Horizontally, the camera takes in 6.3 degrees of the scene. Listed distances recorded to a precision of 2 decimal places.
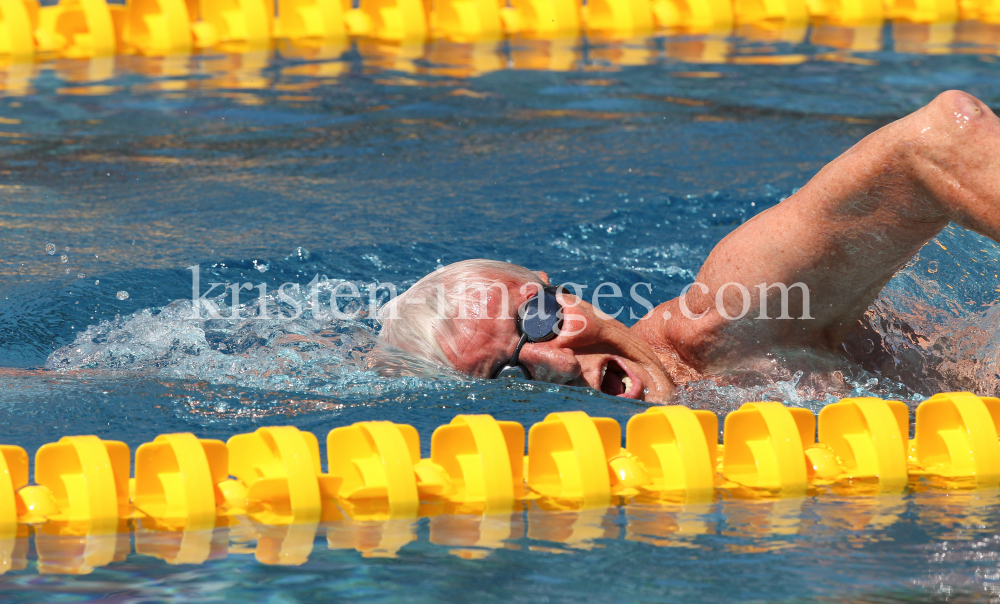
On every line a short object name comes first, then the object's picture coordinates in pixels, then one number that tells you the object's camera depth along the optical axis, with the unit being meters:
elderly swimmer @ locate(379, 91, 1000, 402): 6.57
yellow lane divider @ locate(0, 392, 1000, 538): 6.57
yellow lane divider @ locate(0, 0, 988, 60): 8.99
